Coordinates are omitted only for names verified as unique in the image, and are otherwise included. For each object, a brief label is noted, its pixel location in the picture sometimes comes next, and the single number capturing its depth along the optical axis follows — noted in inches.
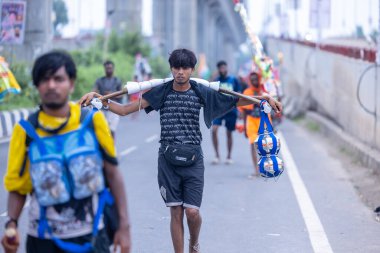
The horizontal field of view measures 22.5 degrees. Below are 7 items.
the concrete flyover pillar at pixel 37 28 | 1042.7
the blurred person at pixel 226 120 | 643.5
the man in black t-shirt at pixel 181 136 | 290.8
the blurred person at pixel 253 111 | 584.7
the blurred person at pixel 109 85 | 668.4
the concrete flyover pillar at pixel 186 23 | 2657.5
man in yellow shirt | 186.4
